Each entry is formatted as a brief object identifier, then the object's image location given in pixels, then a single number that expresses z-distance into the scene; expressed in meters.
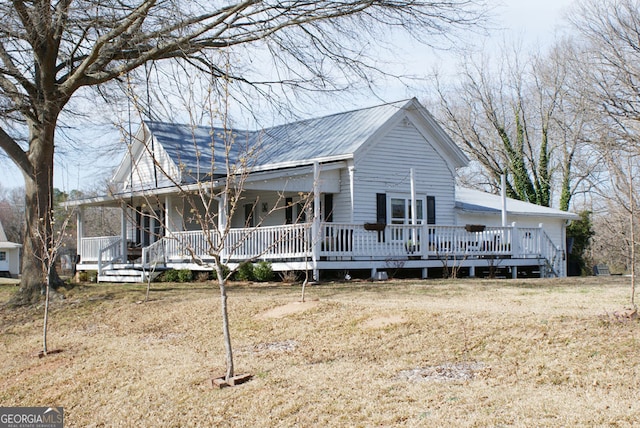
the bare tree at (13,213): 67.89
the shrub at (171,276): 22.56
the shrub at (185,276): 22.12
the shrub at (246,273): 20.70
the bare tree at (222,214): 8.77
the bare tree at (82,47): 15.98
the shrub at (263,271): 20.39
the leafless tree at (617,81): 28.69
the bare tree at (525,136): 43.06
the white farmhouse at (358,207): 21.14
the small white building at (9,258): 52.00
